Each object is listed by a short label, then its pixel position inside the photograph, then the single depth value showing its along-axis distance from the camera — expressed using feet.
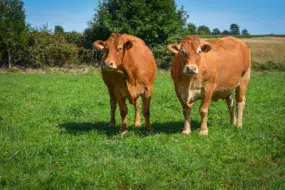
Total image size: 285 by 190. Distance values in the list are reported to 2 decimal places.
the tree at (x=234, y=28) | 364.54
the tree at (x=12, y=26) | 91.45
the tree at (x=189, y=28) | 104.98
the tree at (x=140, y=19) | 95.45
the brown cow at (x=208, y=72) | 23.15
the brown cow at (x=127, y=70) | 23.79
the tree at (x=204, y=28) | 311.47
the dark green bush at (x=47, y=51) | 94.08
